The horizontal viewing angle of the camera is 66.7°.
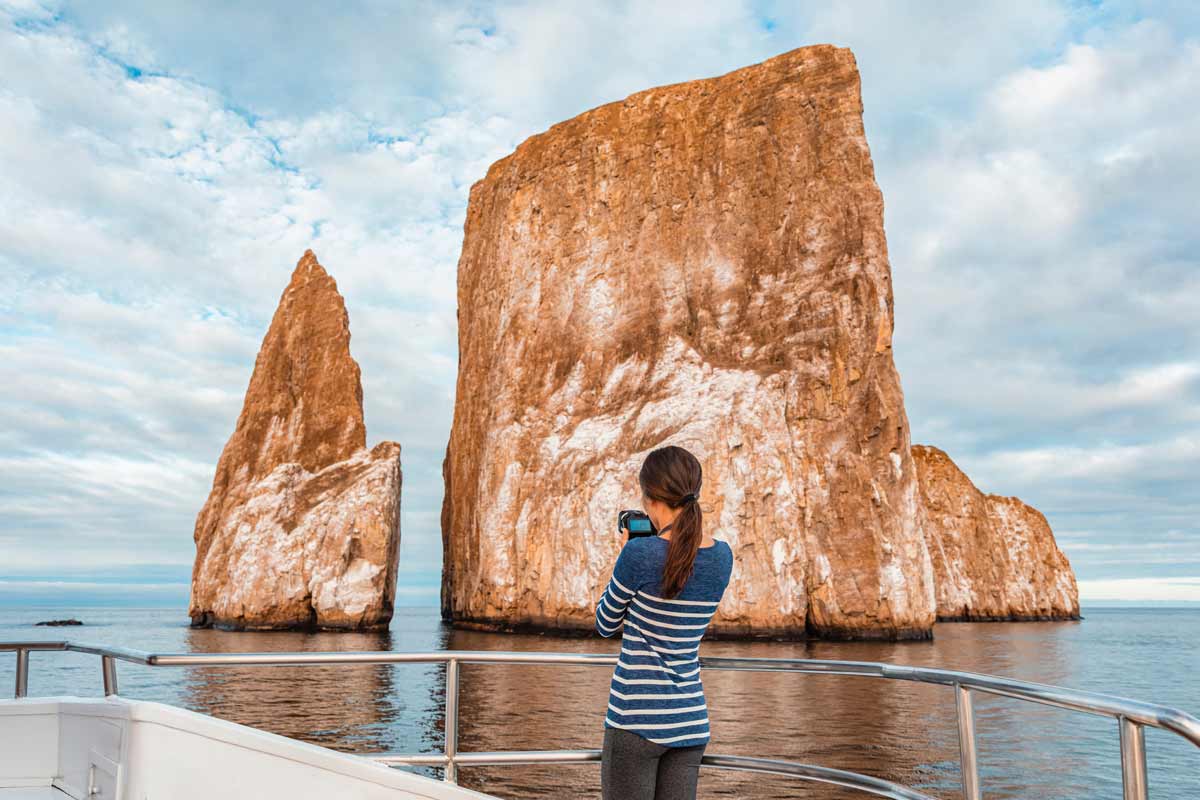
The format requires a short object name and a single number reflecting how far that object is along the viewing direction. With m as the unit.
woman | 2.58
